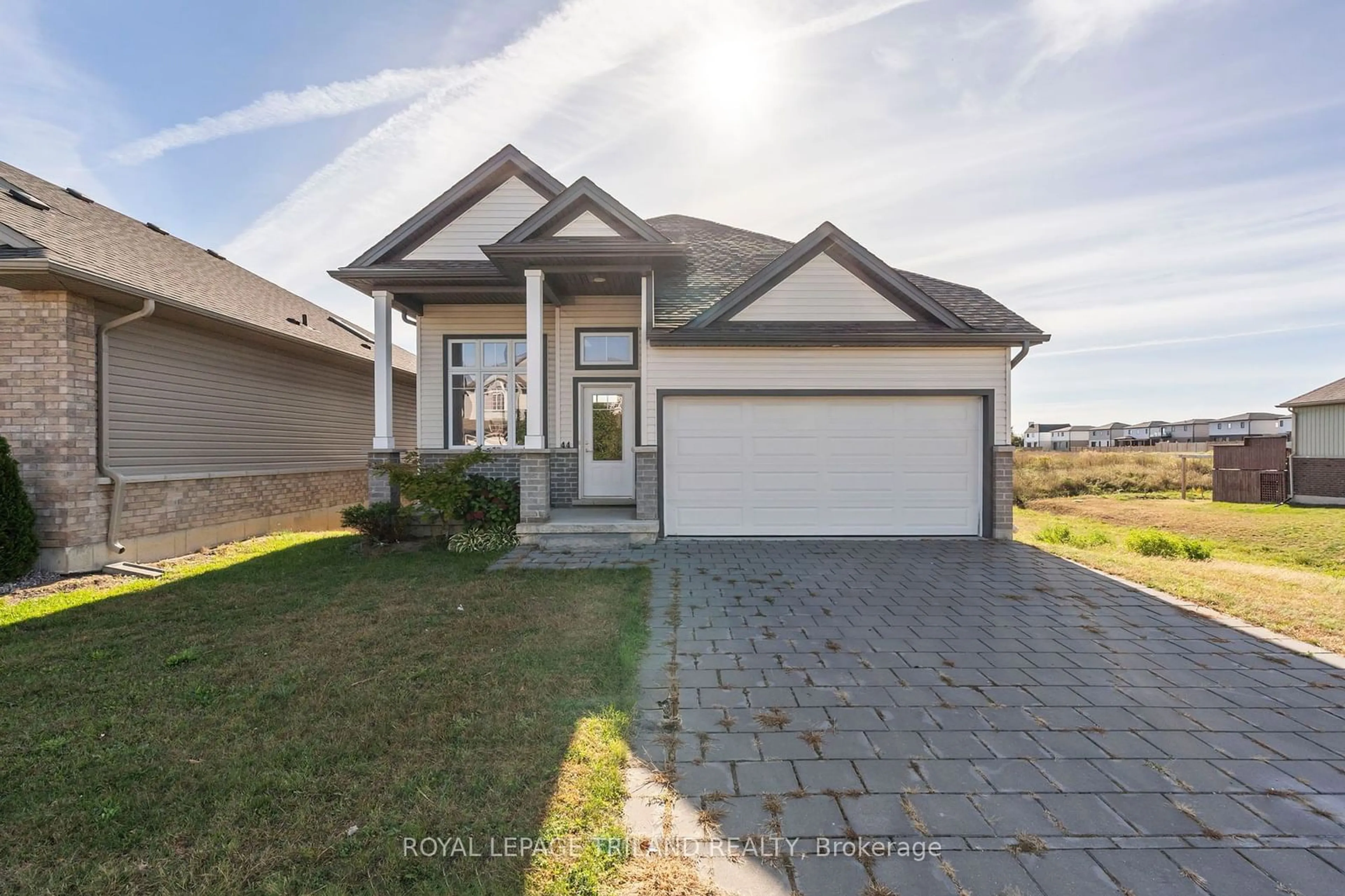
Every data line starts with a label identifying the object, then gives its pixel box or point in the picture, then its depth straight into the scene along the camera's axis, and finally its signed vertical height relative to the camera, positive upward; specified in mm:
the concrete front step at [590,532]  8406 -1220
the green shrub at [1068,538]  9484 -1512
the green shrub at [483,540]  8297 -1331
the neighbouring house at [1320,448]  17250 +179
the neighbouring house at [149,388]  6828 +1021
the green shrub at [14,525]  6406 -847
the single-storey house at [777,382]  8516 +1148
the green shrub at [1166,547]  8633 -1505
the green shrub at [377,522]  8414 -1056
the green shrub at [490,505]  8695 -831
